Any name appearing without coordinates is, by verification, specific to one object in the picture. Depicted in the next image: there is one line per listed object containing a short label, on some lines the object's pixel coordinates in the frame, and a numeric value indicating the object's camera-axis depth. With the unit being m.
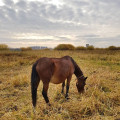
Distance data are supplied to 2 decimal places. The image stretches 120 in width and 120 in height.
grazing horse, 3.42
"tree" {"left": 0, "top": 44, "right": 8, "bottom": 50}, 24.77
